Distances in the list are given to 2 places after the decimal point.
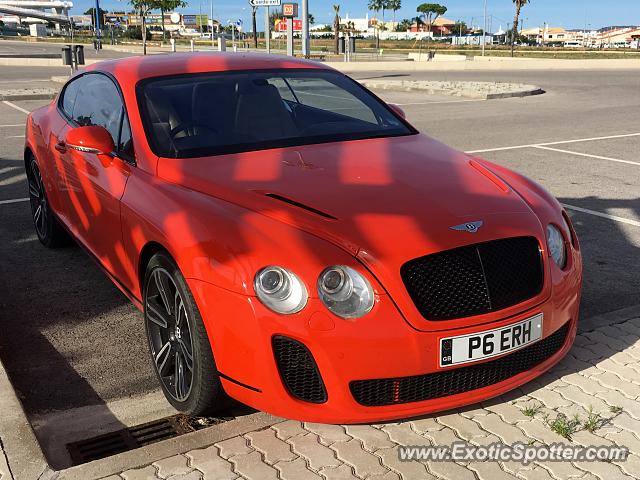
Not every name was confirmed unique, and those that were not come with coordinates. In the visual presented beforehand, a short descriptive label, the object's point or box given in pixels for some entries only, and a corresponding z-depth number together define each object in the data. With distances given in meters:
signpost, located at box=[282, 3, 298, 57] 28.03
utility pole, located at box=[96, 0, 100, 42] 67.86
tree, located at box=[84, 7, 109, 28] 105.12
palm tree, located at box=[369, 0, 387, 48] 116.29
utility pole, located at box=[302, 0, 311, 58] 29.03
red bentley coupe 2.76
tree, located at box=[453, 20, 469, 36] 164.52
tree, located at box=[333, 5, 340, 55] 71.79
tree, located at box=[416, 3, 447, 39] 129.38
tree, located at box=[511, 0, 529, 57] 67.77
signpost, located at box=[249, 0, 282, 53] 26.95
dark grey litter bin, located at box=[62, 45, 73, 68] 22.34
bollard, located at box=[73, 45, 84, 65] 23.08
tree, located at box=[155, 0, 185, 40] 61.38
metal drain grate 3.12
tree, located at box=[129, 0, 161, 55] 59.50
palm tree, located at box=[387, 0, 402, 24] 116.88
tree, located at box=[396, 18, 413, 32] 156.90
